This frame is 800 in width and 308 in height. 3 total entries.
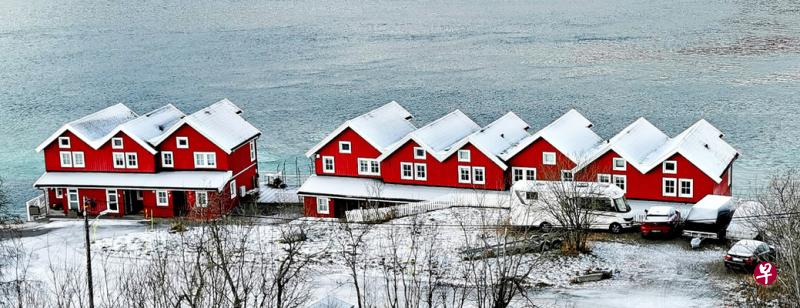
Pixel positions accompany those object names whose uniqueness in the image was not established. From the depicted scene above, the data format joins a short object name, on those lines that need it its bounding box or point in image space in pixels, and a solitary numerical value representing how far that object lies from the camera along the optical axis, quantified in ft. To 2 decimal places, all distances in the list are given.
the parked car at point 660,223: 149.79
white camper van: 152.15
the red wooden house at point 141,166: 194.59
